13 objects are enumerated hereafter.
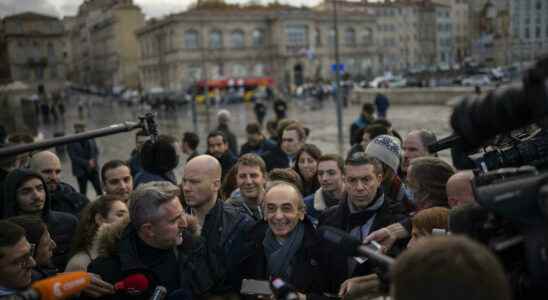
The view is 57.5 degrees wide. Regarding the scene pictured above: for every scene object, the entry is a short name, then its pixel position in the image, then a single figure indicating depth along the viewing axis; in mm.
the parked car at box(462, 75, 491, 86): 39375
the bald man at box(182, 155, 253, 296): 3240
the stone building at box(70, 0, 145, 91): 80800
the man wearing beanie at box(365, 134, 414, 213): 4480
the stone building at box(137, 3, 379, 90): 64500
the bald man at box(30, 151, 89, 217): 5309
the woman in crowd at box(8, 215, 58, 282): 3162
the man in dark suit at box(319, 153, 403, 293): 3535
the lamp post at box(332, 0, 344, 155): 15895
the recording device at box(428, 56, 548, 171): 1283
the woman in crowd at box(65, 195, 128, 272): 3326
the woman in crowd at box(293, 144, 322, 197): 5852
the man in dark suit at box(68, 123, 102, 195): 9320
